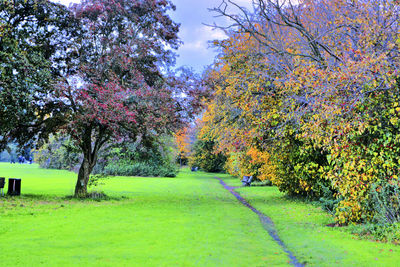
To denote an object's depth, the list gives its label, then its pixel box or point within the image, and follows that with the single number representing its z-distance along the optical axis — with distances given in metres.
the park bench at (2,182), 17.12
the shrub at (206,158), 55.94
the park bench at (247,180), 30.16
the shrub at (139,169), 46.31
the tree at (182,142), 62.73
